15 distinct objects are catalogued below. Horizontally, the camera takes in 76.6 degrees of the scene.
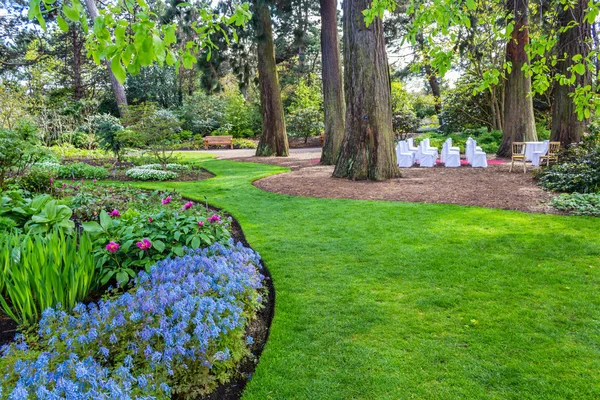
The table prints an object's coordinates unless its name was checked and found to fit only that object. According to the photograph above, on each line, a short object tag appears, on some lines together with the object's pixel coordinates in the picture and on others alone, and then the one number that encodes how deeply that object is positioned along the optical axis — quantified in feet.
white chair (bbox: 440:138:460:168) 36.94
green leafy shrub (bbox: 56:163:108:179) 30.27
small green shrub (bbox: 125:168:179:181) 30.80
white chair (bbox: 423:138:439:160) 38.98
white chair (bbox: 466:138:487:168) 35.81
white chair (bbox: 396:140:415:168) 37.82
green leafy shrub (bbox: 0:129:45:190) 18.01
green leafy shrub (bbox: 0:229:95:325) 7.90
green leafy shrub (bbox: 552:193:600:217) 18.02
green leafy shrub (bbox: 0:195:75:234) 10.94
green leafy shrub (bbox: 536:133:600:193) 21.75
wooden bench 73.10
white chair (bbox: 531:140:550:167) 34.18
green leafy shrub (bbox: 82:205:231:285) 9.70
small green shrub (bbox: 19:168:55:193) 20.76
